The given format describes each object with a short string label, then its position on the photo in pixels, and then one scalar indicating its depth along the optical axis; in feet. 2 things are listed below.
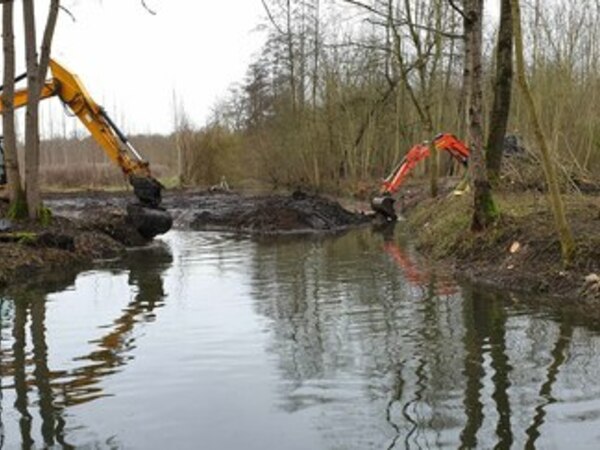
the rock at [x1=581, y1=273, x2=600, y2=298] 31.19
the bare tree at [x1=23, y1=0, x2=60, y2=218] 56.24
